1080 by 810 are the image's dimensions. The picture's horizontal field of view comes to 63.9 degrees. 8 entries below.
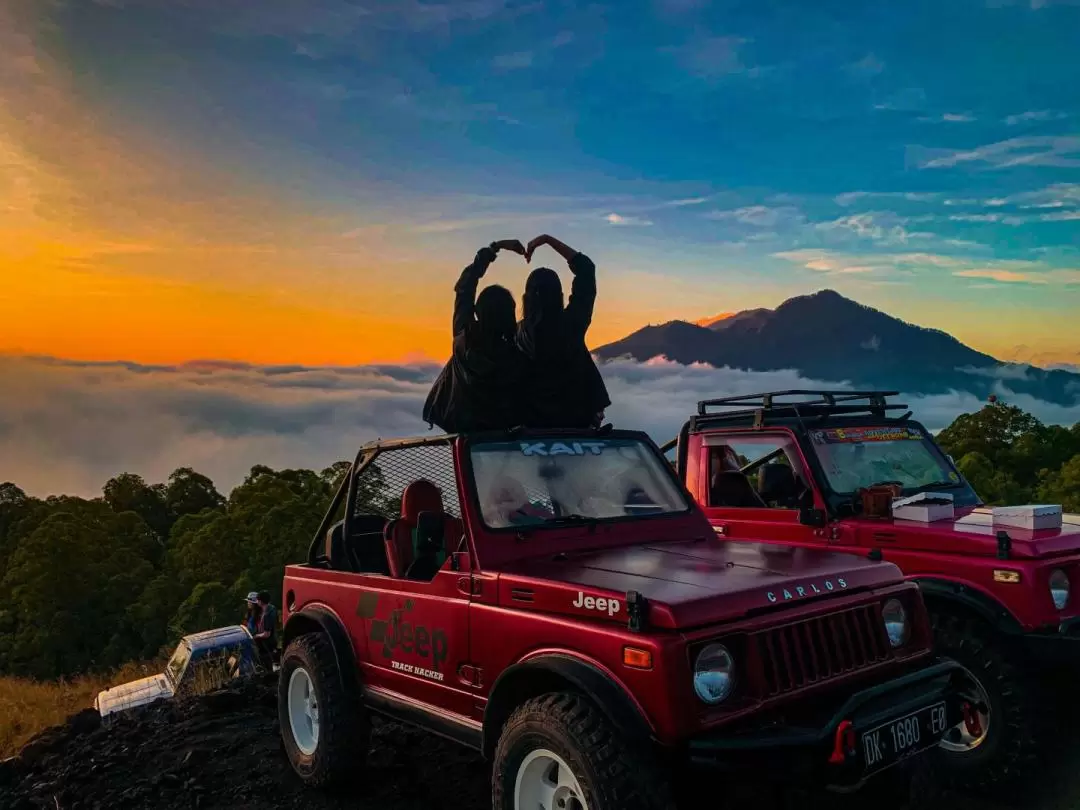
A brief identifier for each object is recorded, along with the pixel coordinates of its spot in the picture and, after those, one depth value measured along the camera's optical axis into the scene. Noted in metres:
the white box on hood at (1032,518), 5.31
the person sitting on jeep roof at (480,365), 5.72
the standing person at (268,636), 12.47
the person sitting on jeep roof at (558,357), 6.07
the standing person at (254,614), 13.67
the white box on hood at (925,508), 5.88
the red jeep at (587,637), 3.18
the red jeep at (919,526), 5.03
